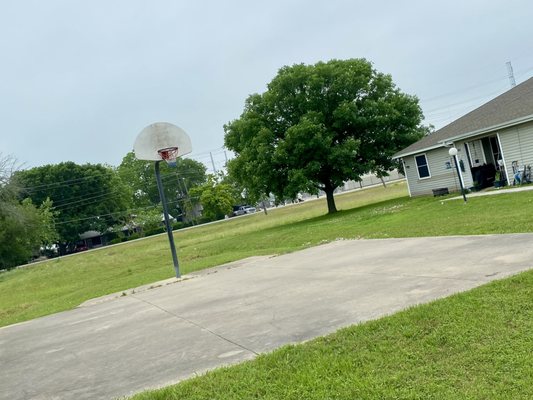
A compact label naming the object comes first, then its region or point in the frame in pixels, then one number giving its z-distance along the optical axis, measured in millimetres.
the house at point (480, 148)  19812
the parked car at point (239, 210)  101562
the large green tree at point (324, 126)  29438
